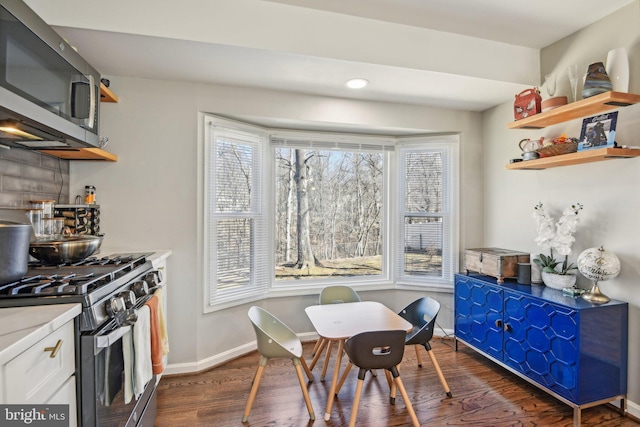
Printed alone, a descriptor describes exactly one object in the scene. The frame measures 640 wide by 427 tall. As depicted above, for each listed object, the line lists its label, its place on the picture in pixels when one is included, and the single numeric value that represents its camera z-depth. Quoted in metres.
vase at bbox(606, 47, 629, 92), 2.09
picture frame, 2.06
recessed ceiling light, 2.59
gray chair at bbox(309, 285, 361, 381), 2.85
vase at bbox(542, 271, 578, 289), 2.35
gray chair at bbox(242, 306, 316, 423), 2.01
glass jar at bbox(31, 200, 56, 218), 1.94
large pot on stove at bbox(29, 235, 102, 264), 1.66
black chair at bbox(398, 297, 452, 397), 2.24
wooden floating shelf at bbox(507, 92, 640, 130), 2.03
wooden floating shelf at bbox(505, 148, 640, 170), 2.01
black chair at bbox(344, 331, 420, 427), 1.83
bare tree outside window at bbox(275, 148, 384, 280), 3.32
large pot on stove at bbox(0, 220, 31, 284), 1.20
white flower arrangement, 2.35
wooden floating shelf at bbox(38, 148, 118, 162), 2.05
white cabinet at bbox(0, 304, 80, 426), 0.86
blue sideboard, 2.00
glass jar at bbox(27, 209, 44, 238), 1.90
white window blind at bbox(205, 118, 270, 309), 2.75
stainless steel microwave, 1.23
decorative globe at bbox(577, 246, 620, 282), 2.09
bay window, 3.11
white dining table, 2.03
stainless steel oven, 1.19
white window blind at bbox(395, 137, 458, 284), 3.44
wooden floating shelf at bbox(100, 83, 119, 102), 2.21
